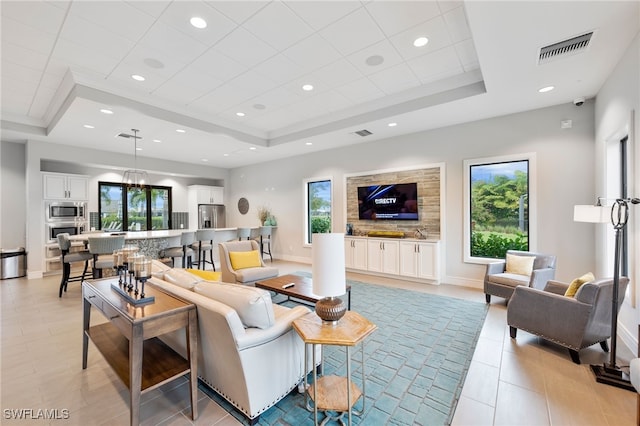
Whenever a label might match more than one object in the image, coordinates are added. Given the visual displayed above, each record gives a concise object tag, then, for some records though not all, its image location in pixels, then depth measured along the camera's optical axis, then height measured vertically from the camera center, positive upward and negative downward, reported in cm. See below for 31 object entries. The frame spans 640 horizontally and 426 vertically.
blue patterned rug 195 -141
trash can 582 -104
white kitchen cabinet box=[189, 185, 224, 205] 934 +64
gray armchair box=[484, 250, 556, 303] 365 -93
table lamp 187 -41
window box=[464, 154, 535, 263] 468 +9
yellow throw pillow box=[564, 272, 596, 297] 274 -74
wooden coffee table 339 -101
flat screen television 583 +23
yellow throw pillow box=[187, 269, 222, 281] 327 -74
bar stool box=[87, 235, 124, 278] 450 -58
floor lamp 226 -77
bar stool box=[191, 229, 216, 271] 619 -70
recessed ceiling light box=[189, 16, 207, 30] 275 +192
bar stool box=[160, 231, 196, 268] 564 -76
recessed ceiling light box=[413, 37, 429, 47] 313 +194
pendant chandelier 563 +153
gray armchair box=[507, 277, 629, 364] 250 -99
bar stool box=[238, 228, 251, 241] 720 -53
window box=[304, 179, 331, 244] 743 +17
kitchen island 506 -52
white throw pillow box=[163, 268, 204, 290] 232 -58
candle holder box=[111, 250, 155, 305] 200 -47
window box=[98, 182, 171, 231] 806 +18
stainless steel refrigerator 951 -11
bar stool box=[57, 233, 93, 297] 477 -75
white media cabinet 529 -93
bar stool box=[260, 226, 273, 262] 790 -75
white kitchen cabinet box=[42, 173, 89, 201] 633 +64
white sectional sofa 177 -92
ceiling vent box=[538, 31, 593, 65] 268 +166
